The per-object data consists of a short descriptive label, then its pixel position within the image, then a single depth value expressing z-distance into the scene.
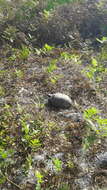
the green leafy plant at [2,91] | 4.21
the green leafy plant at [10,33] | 5.77
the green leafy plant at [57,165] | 2.94
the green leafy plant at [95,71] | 4.77
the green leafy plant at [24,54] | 5.35
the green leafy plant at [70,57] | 5.36
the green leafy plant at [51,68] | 4.74
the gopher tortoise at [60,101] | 4.06
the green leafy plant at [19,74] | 4.70
